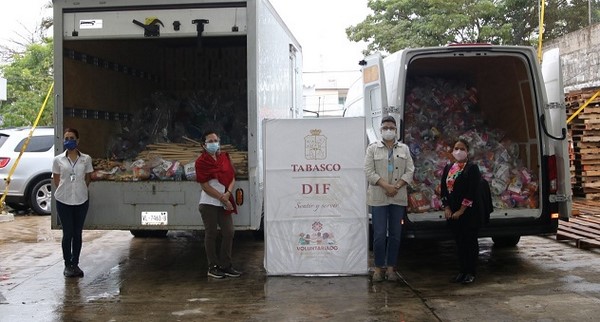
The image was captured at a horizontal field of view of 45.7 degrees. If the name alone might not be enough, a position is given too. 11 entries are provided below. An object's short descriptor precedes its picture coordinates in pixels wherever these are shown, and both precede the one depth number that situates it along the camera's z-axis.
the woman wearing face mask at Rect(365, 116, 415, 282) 7.24
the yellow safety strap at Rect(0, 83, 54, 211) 13.26
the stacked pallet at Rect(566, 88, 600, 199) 13.36
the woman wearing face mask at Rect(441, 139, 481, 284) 7.12
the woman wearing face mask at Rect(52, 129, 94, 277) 7.51
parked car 13.76
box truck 7.43
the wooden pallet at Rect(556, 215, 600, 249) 8.93
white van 7.59
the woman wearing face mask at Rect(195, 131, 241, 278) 7.33
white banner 7.66
